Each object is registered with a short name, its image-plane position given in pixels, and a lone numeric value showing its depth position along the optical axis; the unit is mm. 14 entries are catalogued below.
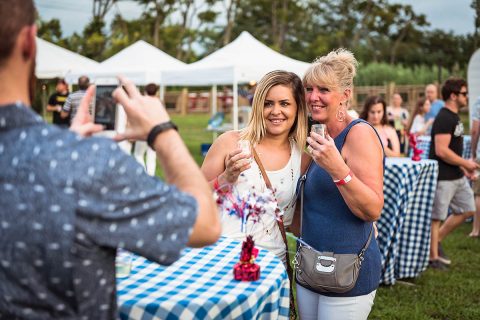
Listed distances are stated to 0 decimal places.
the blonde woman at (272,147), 2523
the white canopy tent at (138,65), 13891
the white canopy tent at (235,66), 11766
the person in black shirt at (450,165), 5148
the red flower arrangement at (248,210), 1868
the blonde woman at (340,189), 2197
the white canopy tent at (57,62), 15023
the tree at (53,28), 33938
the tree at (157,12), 39656
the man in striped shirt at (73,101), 8797
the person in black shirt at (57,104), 10580
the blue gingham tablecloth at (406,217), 4711
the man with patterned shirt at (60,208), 976
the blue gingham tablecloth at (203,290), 1626
